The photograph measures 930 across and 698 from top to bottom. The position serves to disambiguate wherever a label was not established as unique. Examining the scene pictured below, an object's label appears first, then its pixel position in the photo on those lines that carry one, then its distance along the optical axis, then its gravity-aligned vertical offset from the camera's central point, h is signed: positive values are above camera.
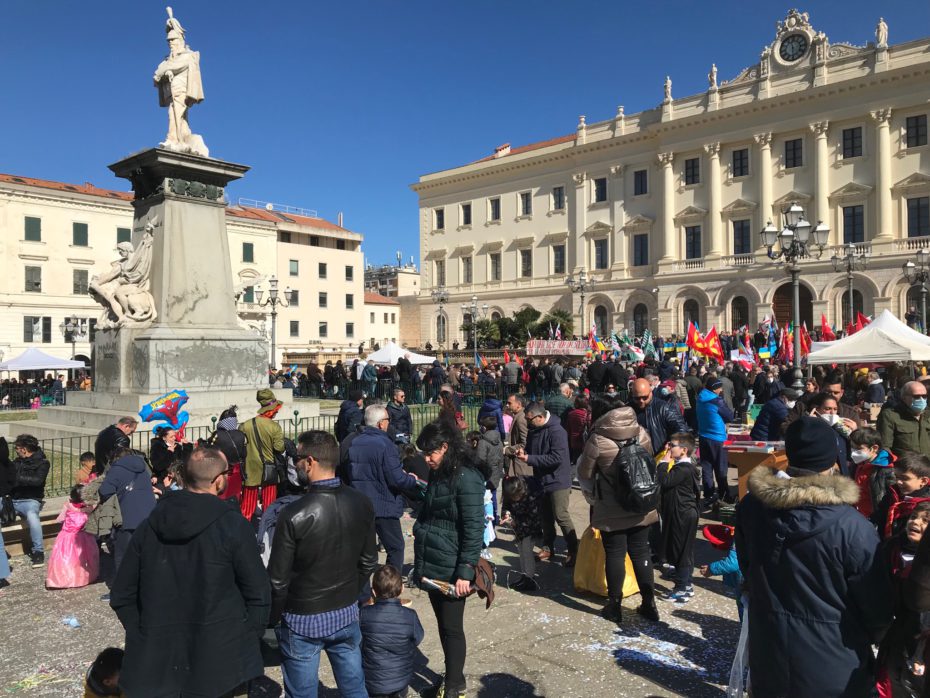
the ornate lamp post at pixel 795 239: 14.47 +2.36
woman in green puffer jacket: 3.97 -1.06
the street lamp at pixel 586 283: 49.29 +4.95
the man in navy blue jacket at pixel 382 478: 5.46 -0.98
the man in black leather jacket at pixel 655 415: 7.25 -0.72
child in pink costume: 6.11 -1.75
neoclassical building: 39.31 +10.42
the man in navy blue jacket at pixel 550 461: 6.27 -1.00
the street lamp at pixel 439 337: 58.82 +1.41
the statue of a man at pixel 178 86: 12.51 +5.03
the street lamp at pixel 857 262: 35.22 +4.43
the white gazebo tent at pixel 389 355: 24.66 -0.02
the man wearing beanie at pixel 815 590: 2.63 -0.96
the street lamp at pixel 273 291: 26.22 +2.52
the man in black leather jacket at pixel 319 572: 3.23 -1.03
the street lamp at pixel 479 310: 53.69 +3.51
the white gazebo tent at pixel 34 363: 25.80 -0.01
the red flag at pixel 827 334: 21.50 +0.33
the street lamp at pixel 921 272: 21.60 +2.44
